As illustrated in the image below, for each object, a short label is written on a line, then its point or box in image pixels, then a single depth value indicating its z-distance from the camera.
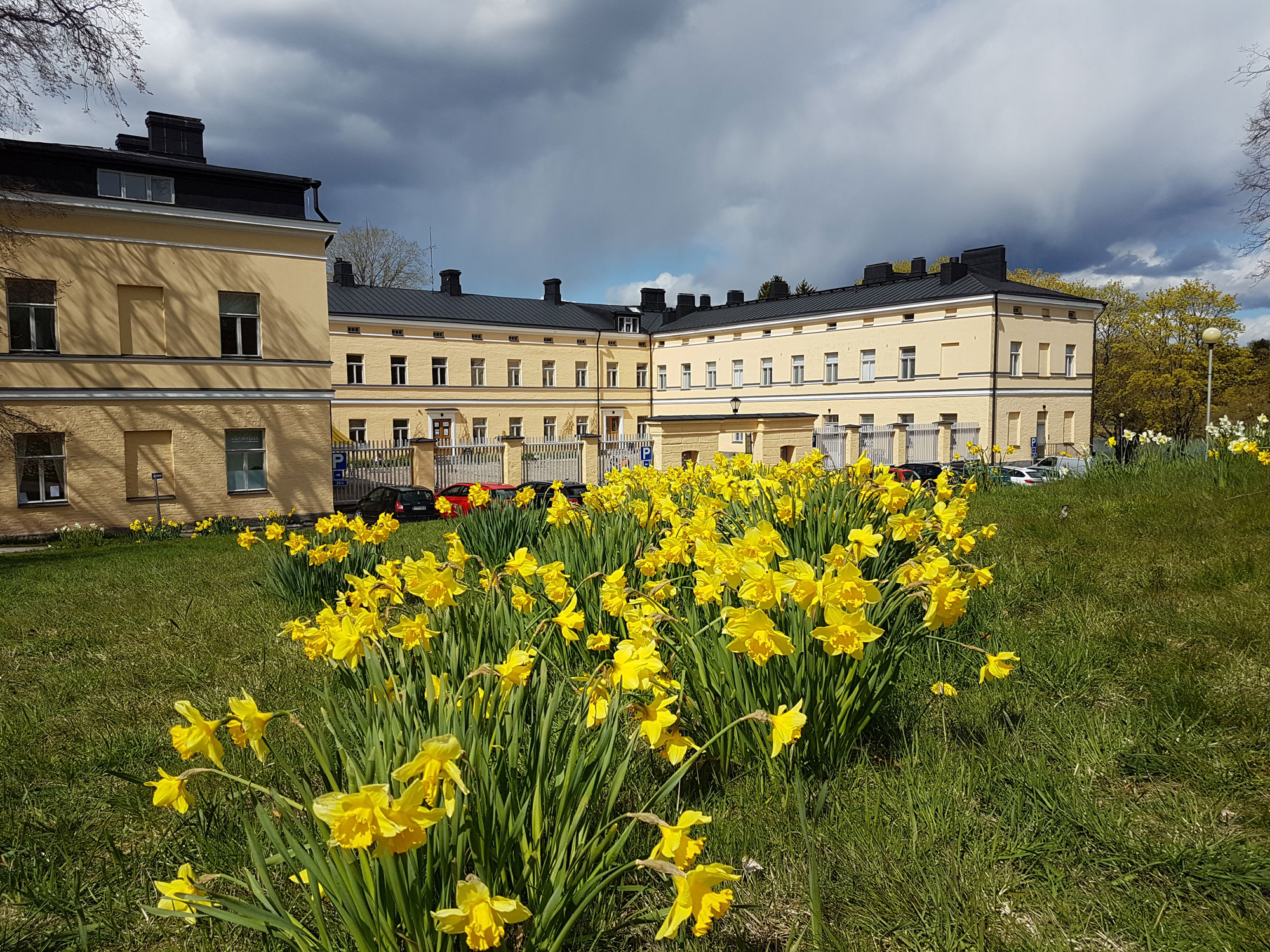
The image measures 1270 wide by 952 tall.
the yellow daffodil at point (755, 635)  2.14
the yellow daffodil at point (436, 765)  1.37
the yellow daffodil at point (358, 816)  1.30
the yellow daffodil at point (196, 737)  1.76
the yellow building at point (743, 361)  33.12
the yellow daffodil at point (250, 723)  1.82
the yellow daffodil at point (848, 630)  2.15
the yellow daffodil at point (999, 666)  2.52
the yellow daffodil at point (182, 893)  1.67
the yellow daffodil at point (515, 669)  2.01
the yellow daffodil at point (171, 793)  1.74
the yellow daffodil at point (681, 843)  1.58
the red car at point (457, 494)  19.48
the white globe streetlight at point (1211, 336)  13.65
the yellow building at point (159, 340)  17.72
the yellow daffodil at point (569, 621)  2.57
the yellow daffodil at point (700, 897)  1.47
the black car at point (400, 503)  20.91
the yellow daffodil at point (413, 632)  2.46
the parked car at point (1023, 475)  21.44
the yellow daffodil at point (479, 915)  1.36
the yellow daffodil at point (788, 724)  1.99
